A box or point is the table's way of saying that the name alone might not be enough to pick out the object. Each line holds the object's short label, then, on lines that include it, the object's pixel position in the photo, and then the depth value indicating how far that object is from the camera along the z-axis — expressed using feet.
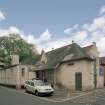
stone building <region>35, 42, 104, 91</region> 49.67
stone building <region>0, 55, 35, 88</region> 61.18
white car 42.28
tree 110.31
